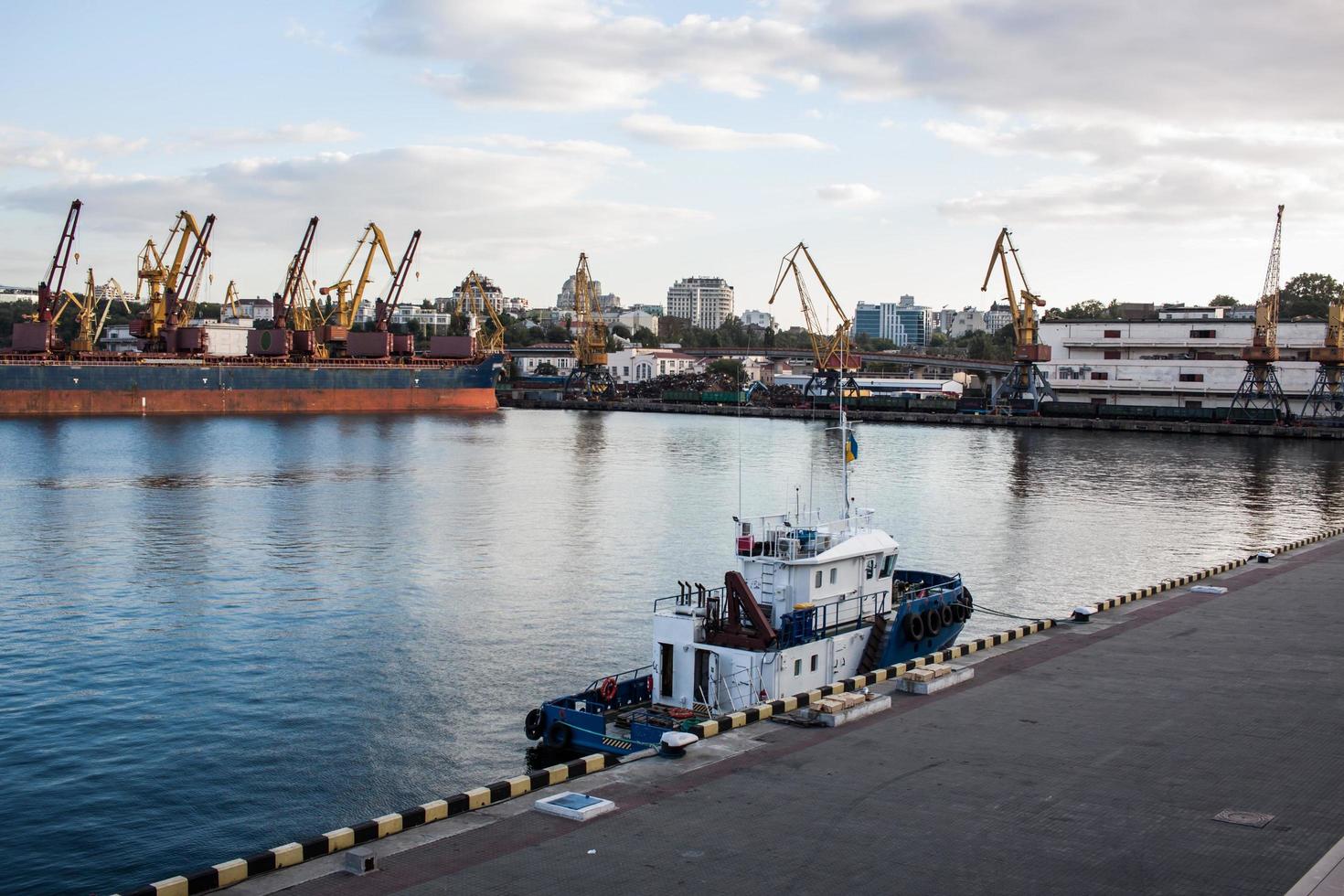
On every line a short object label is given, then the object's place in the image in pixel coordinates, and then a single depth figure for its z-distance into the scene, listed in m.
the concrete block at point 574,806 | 17.09
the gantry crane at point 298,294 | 169.45
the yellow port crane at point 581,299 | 198.12
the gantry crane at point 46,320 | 136.12
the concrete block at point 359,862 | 15.06
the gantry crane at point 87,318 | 148.88
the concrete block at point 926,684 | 24.50
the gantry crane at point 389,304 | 174.62
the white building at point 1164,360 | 140.88
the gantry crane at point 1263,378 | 132.12
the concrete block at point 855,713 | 22.08
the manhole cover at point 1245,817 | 17.00
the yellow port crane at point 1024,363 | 156.50
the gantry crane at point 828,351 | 172.75
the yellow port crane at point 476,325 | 191.88
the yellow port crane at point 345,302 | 167.50
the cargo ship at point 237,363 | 134.25
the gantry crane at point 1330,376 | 130.25
